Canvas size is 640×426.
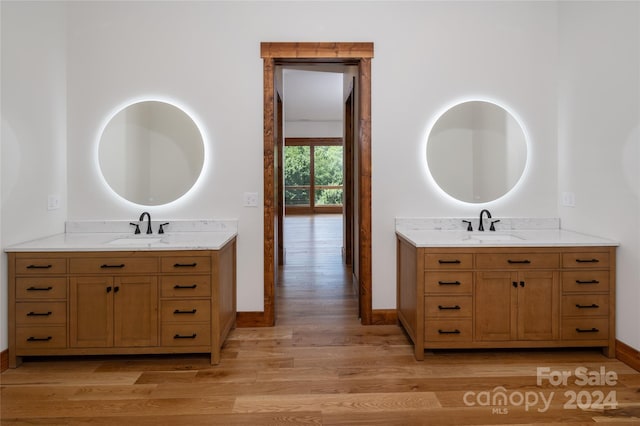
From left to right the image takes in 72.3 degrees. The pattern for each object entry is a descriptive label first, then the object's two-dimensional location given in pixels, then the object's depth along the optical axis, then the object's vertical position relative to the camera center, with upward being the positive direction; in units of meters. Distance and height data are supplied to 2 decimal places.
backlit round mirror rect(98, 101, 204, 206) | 3.36 +0.35
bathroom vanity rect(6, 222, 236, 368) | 2.66 -0.60
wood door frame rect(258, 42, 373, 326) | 3.37 +0.51
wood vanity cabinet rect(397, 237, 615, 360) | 2.79 -0.60
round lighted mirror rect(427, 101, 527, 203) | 3.45 +0.41
